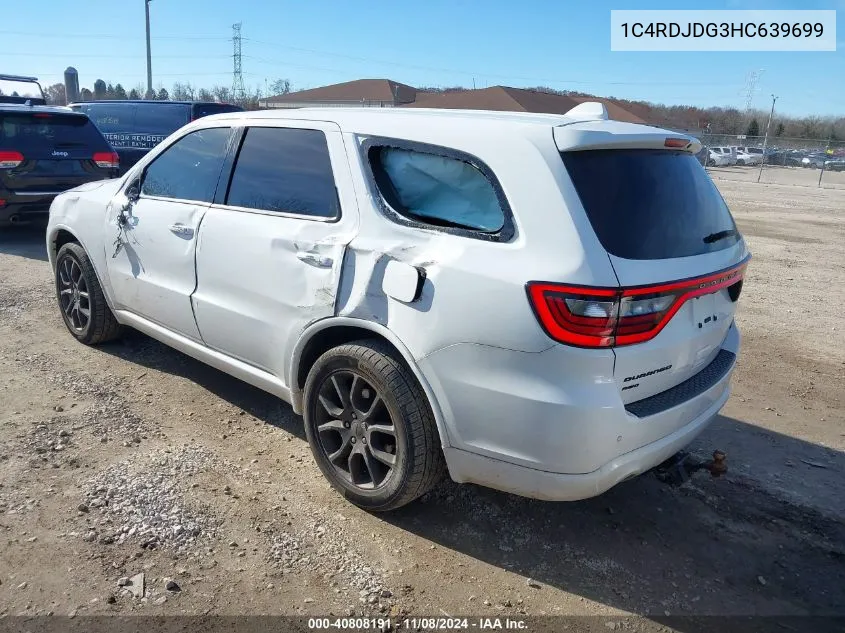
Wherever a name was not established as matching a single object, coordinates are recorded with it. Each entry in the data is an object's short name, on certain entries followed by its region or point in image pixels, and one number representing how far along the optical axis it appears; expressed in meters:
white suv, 2.46
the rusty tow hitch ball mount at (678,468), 3.04
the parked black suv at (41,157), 8.38
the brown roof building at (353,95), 50.34
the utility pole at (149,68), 28.31
